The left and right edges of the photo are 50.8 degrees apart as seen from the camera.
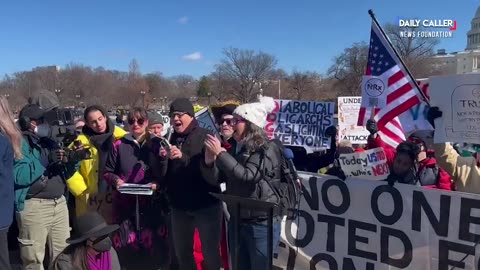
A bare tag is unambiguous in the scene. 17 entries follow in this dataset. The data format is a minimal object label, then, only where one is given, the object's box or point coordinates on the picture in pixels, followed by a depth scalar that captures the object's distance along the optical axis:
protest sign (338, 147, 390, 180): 4.05
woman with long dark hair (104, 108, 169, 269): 4.25
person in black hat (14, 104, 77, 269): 3.95
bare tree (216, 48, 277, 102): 75.31
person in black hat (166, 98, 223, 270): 4.02
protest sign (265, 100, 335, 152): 6.09
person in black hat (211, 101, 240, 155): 4.66
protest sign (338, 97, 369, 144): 7.54
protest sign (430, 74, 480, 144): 3.77
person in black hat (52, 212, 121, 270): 3.03
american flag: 4.70
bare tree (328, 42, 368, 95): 59.31
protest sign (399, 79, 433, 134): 4.71
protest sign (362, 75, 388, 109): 4.89
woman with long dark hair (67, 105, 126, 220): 4.48
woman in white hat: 3.31
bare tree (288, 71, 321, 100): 67.12
